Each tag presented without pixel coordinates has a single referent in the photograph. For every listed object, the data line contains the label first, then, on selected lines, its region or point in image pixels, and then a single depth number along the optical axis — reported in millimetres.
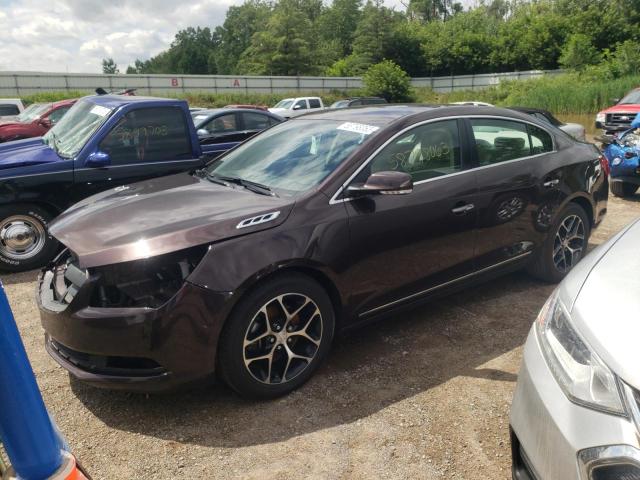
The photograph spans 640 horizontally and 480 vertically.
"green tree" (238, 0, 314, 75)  52344
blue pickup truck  5273
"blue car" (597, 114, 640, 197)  8039
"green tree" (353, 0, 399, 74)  59156
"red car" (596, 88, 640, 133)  12836
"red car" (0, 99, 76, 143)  11938
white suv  24302
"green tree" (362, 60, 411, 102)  38562
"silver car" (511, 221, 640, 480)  1560
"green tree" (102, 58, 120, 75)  120200
